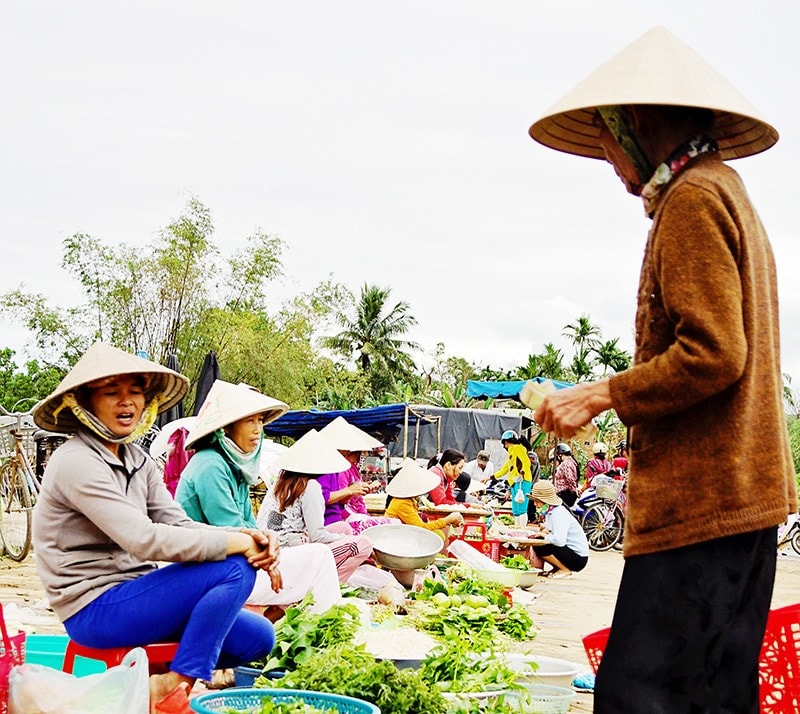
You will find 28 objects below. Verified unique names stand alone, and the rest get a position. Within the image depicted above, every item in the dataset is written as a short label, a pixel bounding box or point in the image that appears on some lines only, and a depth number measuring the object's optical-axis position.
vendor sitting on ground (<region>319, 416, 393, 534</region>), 8.27
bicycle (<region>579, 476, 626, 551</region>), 14.38
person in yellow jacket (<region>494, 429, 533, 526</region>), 13.95
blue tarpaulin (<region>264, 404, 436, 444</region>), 19.50
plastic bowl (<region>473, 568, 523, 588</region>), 8.74
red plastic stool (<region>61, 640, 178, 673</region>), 3.69
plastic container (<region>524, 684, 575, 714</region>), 4.12
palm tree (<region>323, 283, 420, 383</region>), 50.38
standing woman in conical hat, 2.14
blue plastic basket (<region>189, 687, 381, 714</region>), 3.28
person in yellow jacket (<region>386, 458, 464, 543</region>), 9.84
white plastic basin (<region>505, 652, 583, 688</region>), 4.65
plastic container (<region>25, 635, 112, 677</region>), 3.96
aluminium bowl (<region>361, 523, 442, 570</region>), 8.23
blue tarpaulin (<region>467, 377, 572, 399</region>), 27.36
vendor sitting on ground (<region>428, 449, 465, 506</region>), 13.18
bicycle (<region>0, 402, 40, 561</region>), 9.50
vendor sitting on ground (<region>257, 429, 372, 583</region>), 7.06
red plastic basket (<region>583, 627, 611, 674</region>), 3.05
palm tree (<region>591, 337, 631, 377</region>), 45.38
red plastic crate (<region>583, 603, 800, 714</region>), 2.71
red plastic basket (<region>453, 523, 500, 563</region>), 10.13
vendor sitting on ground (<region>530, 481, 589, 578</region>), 10.67
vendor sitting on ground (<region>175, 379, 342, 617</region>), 5.27
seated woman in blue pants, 3.58
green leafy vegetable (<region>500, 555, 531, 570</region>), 9.76
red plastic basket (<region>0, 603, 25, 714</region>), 2.82
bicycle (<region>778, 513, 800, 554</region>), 15.06
